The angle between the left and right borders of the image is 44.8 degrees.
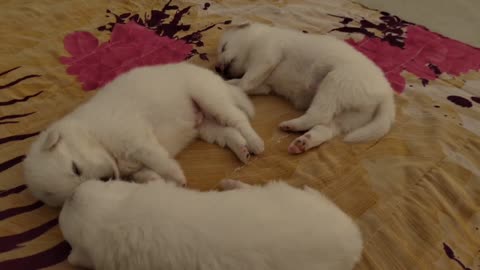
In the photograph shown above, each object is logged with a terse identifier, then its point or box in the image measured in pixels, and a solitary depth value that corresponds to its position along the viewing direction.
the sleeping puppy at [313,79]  0.76
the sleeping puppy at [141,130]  0.65
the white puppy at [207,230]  0.54
